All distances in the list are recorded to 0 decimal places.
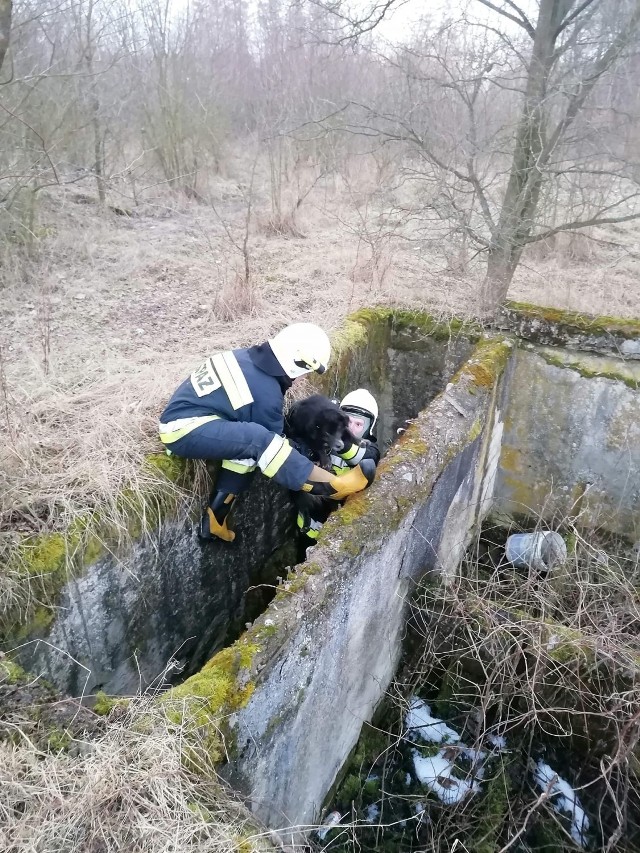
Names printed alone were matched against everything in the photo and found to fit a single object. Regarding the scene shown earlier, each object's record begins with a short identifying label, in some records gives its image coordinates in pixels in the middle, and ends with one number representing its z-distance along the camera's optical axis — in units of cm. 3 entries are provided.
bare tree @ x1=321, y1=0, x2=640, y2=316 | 569
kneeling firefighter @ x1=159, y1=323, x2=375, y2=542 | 315
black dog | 360
